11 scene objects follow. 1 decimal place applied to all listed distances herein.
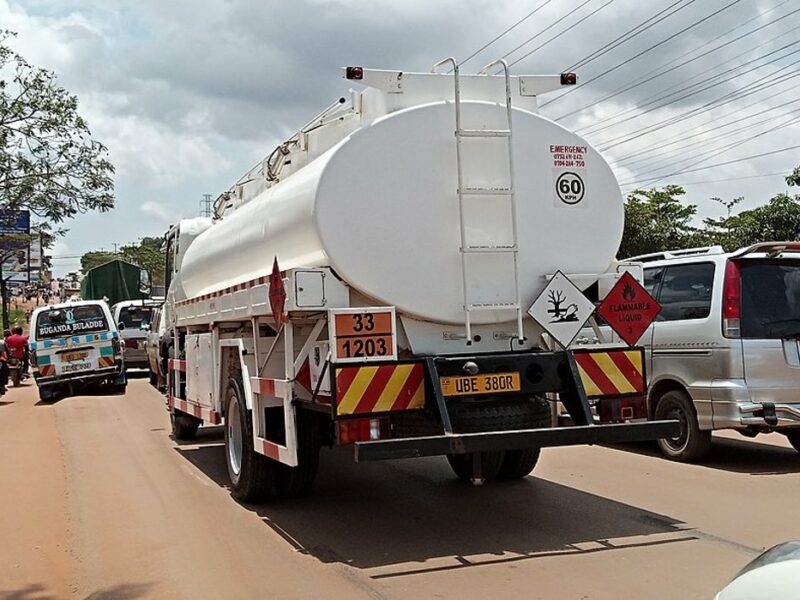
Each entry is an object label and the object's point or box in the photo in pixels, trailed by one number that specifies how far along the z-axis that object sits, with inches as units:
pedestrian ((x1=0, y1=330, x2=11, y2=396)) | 810.2
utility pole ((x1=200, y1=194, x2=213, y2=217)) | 503.2
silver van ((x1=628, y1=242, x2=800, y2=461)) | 339.3
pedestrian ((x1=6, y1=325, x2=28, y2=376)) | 943.0
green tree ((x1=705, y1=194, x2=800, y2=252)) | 1007.6
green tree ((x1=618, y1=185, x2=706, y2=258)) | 1170.0
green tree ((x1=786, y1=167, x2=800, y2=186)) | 967.2
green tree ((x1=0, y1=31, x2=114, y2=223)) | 688.4
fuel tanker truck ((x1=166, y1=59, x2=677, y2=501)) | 244.1
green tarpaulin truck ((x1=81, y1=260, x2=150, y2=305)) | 1381.6
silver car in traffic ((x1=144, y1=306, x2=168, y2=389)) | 586.6
